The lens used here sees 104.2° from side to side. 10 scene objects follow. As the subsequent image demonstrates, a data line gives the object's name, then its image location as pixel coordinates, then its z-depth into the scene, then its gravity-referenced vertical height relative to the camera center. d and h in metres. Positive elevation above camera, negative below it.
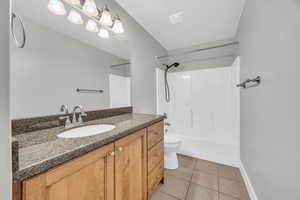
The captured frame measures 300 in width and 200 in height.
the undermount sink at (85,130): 0.90 -0.26
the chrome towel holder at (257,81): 1.05 +0.17
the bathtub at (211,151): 1.86 -0.90
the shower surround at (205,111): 2.04 -0.25
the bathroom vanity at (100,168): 0.45 -0.36
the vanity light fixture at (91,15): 0.99 +0.87
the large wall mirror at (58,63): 0.81 +0.32
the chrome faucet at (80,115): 1.02 -0.15
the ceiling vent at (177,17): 1.63 +1.20
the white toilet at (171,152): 1.74 -0.81
